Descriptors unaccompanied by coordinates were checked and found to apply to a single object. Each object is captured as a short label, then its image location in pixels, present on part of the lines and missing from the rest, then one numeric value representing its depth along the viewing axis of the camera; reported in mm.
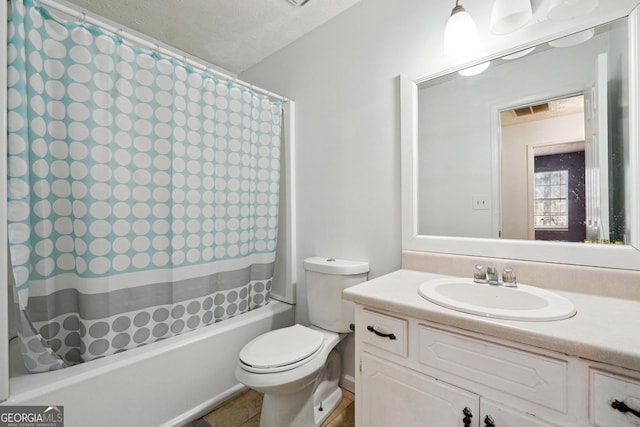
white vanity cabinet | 643
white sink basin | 775
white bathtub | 1068
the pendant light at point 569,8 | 974
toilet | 1167
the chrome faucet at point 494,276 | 1058
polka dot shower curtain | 1080
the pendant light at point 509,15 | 1048
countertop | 619
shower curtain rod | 1099
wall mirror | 965
